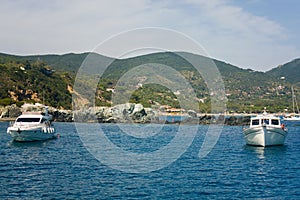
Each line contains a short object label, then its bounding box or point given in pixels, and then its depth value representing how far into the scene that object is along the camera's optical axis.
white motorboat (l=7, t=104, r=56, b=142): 63.84
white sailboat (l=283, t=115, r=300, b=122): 189.75
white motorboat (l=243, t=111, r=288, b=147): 59.34
